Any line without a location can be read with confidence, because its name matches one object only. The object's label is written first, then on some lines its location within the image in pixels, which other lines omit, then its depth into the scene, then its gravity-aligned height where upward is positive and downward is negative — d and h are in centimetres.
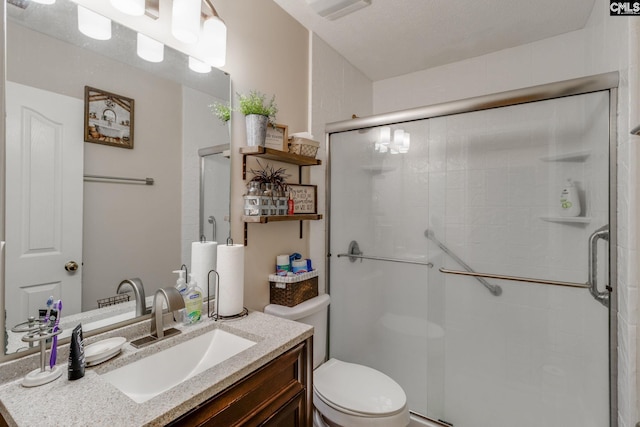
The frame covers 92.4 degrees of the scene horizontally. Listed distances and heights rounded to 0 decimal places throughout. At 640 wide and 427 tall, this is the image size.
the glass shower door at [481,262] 140 -26
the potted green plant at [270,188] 152 +13
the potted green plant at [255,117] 145 +45
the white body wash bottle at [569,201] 141 +6
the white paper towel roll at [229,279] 130 -28
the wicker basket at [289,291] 163 -42
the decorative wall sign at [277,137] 159 +40
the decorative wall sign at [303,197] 181 +10
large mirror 88 +14
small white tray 89 -42
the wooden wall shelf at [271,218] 146 -2
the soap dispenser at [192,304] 123 -37
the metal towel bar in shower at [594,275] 133 -27
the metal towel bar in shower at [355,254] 201 -27
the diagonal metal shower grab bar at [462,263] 163 -27
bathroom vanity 69 -45
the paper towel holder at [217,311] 130 -43
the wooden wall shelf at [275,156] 143 +30
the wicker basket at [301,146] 169 +38
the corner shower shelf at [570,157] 139 +27
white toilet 132 -84
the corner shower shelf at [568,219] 139 -2
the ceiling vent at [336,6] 156 +107
